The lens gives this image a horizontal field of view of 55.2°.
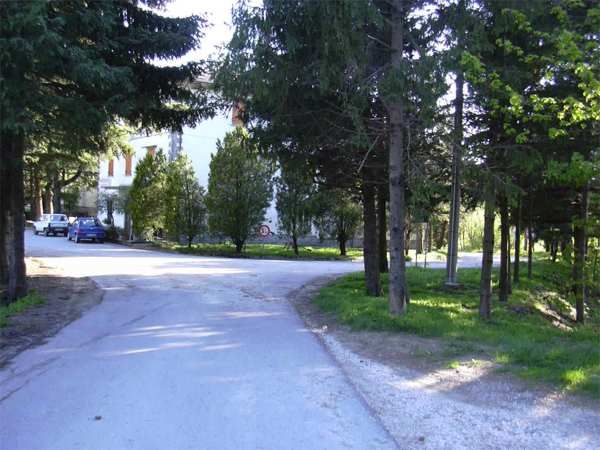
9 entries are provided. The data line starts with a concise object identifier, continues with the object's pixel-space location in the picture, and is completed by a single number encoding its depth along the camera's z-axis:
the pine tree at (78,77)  8.62
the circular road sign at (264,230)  31.13
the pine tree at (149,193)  32.50
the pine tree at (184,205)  31.66
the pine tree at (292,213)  29.88
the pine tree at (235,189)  29.66
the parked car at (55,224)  43.69
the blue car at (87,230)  36.72
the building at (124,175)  38.03
